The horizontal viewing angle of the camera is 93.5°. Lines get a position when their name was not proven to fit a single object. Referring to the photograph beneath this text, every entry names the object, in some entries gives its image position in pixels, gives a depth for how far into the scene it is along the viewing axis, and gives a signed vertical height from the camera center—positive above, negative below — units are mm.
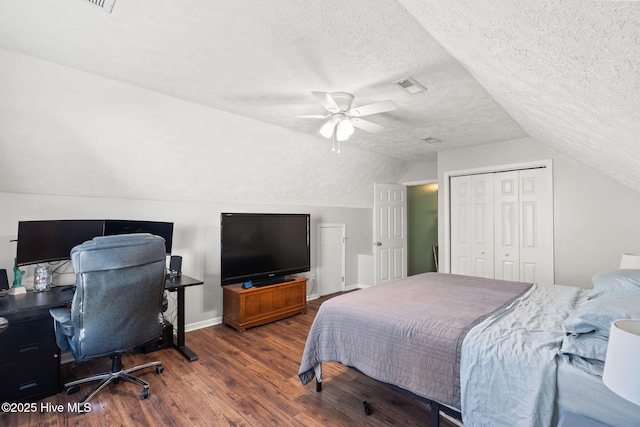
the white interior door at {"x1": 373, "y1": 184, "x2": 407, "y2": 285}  5664 -239
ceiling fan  2422 +921
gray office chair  1979 -559
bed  1308 -670
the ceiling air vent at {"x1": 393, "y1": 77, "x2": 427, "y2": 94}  2422 +1120
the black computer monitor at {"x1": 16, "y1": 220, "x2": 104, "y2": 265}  2387 -154
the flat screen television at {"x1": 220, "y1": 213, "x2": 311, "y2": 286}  3658 -363
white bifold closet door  4035 -86
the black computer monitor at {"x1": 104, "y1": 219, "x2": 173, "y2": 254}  2873 -86
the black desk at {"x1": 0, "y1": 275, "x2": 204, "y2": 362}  2031 -600
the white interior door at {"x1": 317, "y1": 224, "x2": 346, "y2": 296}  5141 -691
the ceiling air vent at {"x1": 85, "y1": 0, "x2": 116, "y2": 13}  1559 +1131
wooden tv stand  3602 -1073
